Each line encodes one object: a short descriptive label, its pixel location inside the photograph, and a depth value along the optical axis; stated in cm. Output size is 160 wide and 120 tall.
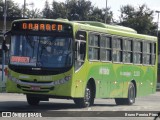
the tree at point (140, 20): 9056
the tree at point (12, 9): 10998
